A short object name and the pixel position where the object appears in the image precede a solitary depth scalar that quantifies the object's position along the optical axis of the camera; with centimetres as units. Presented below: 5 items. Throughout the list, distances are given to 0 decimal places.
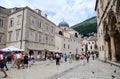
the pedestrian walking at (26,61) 861
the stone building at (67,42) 2804
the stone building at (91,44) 5132
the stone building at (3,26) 1629
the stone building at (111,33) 690
